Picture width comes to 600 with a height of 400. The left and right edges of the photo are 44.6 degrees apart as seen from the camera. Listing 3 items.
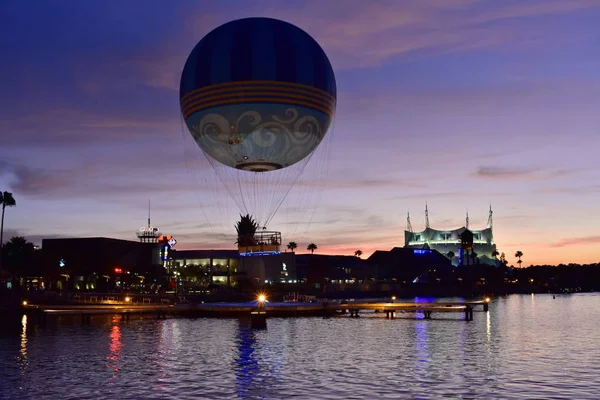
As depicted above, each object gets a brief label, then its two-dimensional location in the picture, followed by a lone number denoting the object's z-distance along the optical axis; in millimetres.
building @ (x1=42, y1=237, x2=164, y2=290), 144750
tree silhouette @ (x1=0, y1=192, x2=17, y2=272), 129750
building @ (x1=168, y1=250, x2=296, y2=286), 170875
